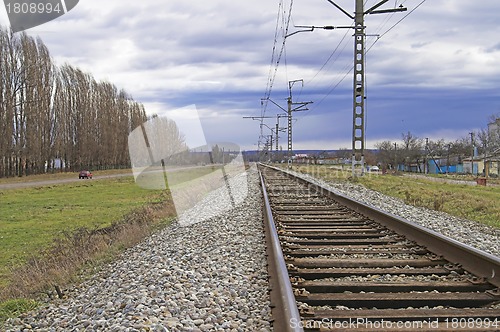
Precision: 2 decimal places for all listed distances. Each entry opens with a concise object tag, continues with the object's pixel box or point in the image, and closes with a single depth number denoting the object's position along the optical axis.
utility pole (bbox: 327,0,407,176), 24.41
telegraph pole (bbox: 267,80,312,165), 51.44
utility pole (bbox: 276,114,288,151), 66.11
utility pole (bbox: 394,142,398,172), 93.12
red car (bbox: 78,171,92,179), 59.59
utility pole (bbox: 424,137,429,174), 87.56
